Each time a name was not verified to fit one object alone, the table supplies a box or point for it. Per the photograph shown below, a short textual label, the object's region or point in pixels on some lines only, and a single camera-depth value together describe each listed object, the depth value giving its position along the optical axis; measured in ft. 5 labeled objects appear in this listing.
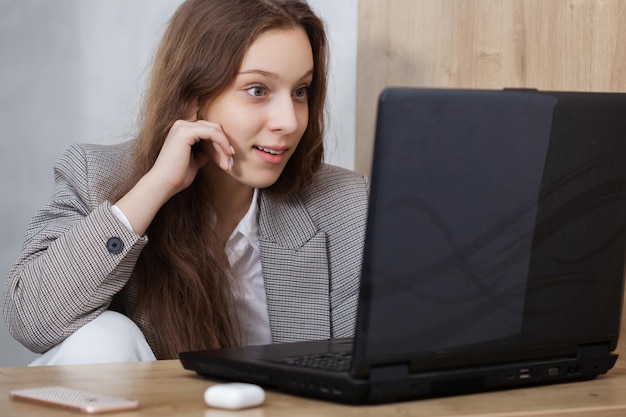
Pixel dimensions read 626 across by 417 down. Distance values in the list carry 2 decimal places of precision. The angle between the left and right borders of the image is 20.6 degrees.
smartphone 5.17
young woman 7.33
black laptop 5.28
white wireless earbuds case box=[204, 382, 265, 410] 5.23
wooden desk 5.25
